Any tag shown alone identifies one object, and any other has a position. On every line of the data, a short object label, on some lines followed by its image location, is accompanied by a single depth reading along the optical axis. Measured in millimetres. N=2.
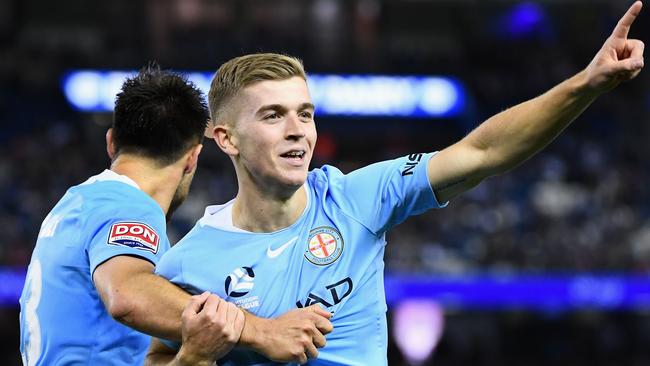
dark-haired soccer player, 6281
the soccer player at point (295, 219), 6504
